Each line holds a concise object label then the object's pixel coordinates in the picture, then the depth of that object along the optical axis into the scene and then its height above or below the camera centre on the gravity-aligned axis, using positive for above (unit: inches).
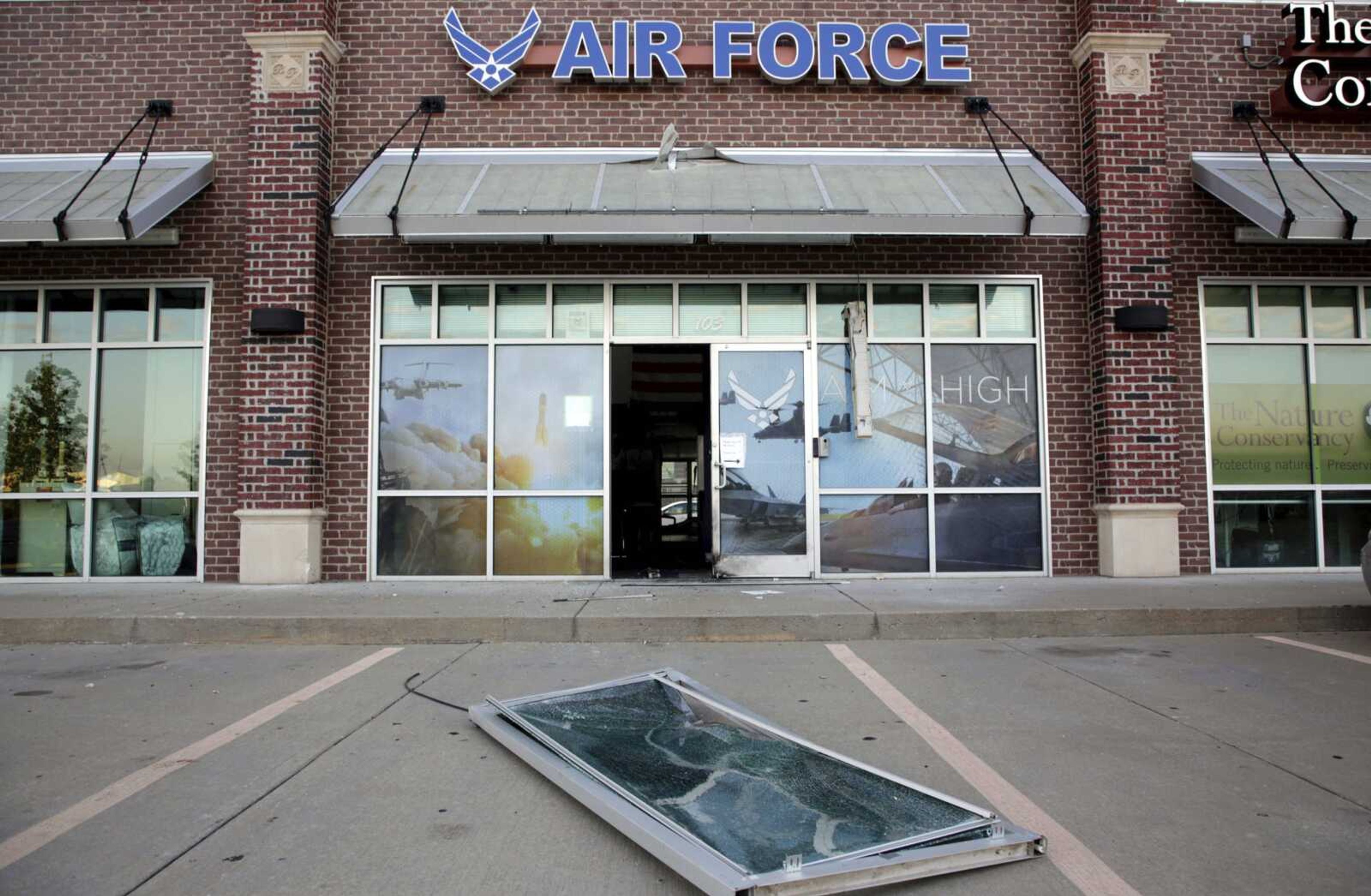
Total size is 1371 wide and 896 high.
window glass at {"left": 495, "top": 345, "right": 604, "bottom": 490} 387.9 +32.0
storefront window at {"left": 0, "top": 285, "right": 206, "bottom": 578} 386.0 +25.8
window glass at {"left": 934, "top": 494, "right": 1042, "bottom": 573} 389.4 -20.4
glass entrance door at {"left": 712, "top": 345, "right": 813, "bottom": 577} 387.2 +12.1
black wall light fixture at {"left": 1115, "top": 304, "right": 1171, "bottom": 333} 374.3 +69.5
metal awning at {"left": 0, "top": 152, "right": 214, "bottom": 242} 332.5 +121.3
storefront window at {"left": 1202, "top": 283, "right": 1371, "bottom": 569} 394.3 +21.9
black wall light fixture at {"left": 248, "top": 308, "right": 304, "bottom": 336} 366.6 +69.9
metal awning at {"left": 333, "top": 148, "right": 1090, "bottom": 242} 336.5 +115.0
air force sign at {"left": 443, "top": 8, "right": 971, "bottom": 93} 390.0 +190.9
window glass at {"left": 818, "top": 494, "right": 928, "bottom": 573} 388.5 -20.4
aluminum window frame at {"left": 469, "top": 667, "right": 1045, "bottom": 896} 107.7 -46.6
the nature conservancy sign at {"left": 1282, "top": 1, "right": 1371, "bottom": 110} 391.5 +187.9
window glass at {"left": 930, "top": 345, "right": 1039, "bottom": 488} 391.5 +31.4
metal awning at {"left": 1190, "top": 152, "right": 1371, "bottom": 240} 341.7 +121.6
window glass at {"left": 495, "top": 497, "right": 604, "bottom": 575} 386.3 -17.9
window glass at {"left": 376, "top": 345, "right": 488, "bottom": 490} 387.9 +31.9
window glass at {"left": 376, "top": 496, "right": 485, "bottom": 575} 386.0 -20.1
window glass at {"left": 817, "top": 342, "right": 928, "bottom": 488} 389.7 +28.9
